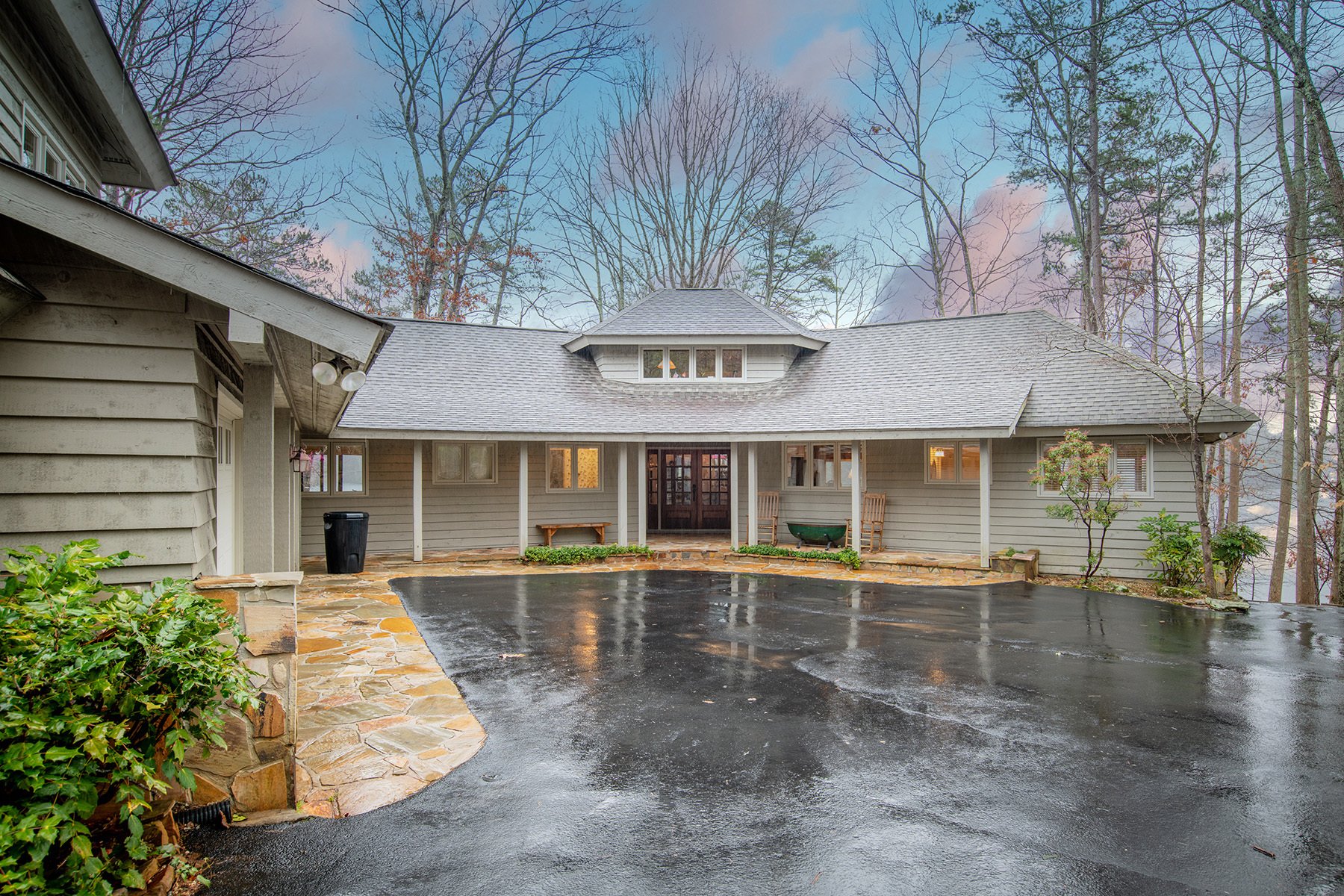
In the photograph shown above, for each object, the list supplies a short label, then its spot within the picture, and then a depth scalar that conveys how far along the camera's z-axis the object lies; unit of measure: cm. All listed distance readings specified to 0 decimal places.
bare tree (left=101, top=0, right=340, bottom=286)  1199
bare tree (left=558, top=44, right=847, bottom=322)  2261
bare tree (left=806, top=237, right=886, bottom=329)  2350
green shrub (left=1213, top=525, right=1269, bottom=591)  1034
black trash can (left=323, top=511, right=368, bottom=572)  1095
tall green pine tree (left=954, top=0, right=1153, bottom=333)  1623
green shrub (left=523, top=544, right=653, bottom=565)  1265
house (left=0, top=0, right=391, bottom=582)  314
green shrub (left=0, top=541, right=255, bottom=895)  219
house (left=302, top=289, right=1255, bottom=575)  1191
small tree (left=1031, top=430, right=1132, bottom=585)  1072
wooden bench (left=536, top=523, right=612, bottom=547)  1386
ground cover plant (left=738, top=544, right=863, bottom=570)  1220
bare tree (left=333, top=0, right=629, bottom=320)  2089
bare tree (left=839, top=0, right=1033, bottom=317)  1995
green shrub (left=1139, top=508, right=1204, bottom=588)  1060
